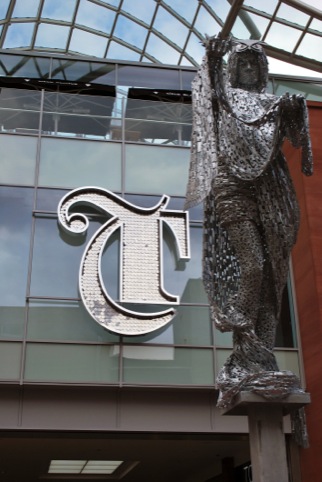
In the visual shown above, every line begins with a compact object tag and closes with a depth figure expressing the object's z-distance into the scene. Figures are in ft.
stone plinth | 13.30
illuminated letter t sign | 43.19
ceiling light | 58.90
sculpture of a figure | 15.19
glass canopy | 71.61
